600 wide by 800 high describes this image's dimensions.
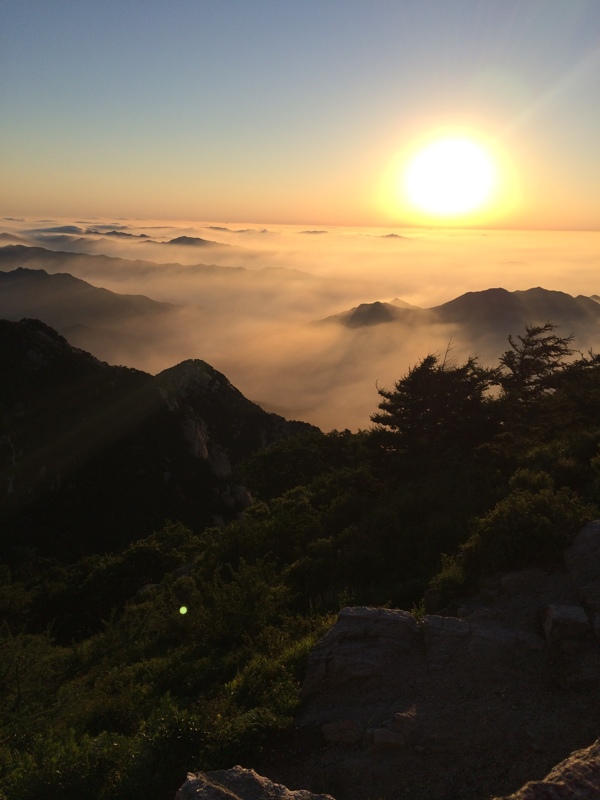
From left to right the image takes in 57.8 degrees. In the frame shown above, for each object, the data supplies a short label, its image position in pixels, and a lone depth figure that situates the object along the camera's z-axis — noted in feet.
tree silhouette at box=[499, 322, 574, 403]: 108.88
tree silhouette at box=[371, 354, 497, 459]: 77.36
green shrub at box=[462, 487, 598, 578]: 33.99
